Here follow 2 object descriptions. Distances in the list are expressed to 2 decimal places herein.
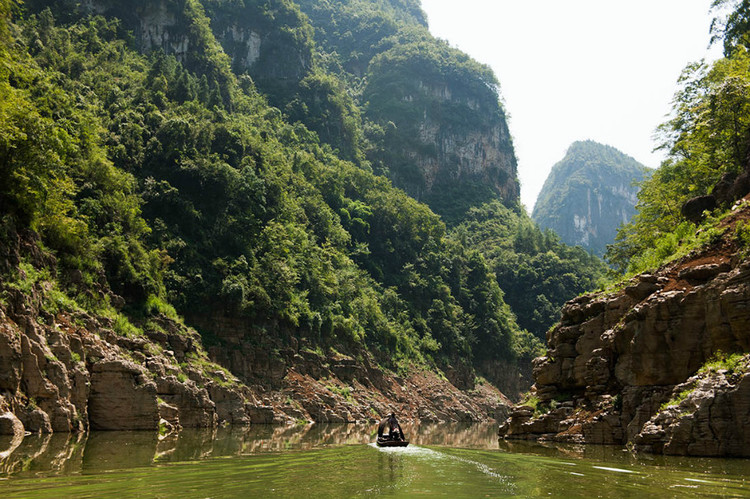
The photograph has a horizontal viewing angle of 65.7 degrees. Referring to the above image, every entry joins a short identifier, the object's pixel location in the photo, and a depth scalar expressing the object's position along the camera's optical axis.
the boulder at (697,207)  23.95
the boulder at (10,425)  16.77
